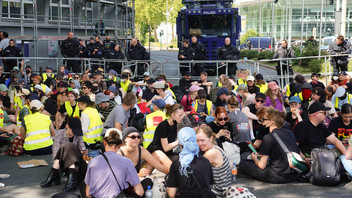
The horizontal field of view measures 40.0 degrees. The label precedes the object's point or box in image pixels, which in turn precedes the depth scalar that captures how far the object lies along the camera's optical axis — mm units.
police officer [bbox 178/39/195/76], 18188
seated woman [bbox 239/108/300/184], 7492
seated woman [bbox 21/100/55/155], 9406
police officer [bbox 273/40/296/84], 18047
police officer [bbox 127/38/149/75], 19453
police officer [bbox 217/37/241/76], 18188
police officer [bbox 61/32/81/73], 21448
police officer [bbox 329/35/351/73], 17750
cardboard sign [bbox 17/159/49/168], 9000
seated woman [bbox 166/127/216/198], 5777
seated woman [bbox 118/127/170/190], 6770
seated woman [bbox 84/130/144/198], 5797
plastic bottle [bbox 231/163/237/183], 7375
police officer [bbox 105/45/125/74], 20559
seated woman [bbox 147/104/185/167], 7934
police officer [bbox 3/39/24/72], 19391
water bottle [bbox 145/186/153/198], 6422
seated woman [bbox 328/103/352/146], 8643
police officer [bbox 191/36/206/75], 18423
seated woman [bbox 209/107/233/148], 8677
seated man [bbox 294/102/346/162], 7953
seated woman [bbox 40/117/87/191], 7543
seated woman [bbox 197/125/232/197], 6535
